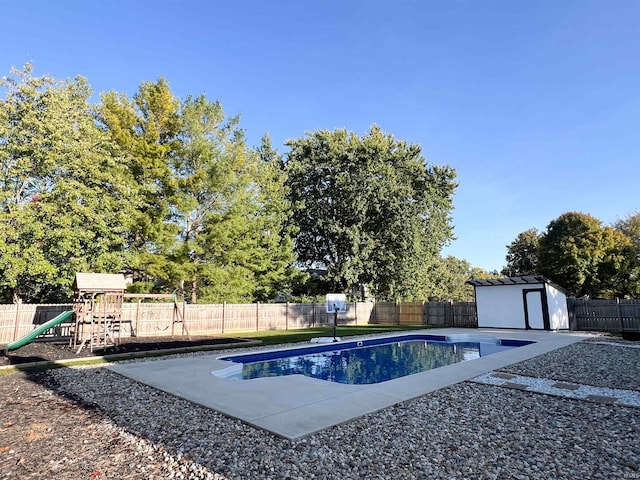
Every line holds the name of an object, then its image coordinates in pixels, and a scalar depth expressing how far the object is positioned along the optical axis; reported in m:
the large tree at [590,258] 24.73
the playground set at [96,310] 10.75
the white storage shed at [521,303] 16.91
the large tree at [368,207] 24.92
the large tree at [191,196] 17.67
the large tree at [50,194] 13.16
